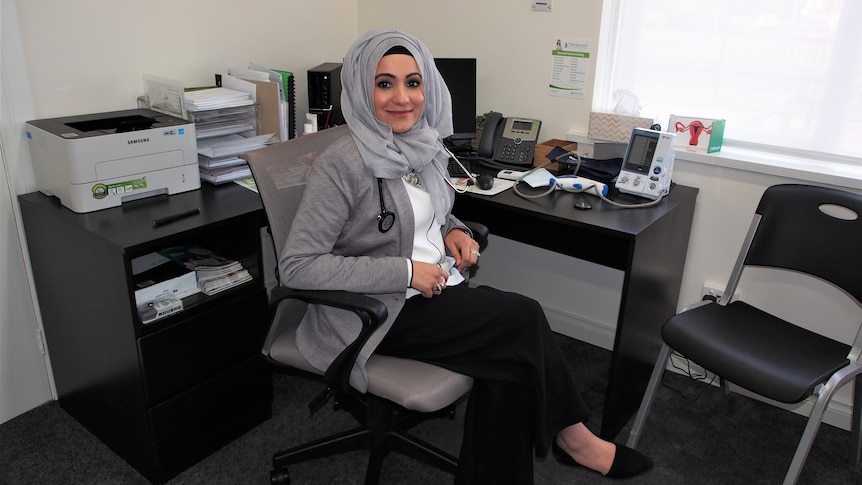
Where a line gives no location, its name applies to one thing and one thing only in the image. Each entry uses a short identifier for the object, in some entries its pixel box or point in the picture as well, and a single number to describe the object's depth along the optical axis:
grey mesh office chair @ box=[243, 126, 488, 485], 1.45
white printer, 1.72
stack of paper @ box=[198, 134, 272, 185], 2.02
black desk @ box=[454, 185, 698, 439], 1.87
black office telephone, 2.40
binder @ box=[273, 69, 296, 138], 2.33
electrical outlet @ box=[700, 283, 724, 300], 2.25
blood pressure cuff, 2.19
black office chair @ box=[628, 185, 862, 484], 1.64
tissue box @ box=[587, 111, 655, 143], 2.24
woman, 1.52
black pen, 1.72
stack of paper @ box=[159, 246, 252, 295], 1.86
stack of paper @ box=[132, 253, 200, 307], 1.75
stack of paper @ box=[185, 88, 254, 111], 1.99
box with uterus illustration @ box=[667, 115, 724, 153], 2.13
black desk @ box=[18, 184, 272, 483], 1.68
